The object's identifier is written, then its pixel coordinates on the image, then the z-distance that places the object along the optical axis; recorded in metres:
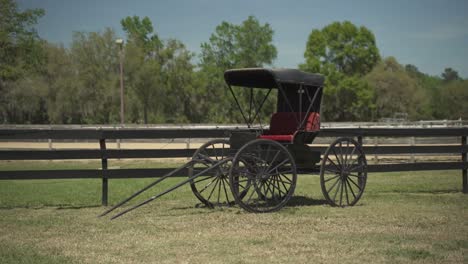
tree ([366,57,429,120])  61.88
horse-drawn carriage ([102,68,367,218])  9.27
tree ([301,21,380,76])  61.81
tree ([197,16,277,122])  57.00
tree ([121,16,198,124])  54.41
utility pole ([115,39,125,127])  34.59
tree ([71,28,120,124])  51.72
